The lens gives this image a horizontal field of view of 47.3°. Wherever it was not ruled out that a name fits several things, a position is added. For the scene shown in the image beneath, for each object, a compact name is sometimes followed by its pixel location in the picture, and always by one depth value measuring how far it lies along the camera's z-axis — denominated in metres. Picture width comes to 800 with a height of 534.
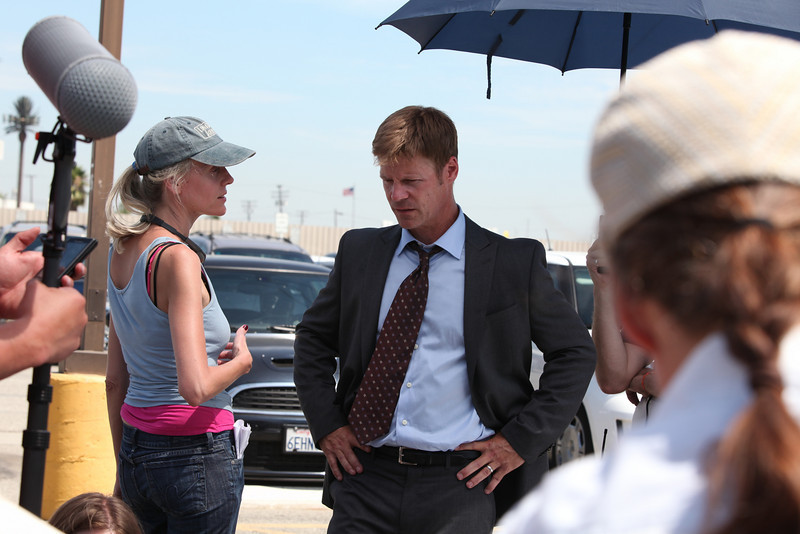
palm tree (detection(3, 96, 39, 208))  105.12
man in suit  3.19
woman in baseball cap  3.01
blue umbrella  4.49
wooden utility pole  6.05
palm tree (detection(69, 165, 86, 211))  68.25
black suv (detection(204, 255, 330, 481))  6.97
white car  7.38
